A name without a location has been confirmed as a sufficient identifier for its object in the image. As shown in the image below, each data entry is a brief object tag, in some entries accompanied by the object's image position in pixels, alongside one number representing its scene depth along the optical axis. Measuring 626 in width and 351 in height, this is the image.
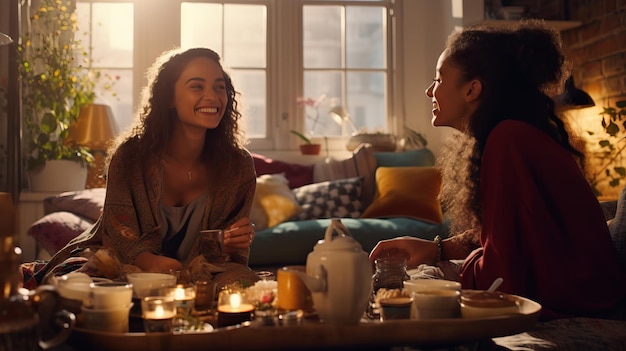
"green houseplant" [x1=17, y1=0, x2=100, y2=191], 4.43
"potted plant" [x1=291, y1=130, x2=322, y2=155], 4.80
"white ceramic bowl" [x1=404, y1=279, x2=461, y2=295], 1.42
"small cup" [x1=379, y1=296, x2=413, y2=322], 1.34
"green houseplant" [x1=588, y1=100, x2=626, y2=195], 4.16
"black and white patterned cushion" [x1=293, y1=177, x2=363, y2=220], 4.06
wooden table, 1.19
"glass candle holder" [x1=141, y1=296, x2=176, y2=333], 1.23
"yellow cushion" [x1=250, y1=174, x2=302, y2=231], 3.83
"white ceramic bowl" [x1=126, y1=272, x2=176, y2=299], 1.42
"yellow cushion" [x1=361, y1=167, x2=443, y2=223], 3.99
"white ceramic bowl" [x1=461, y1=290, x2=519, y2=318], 1.32
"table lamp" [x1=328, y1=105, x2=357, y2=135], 4.89
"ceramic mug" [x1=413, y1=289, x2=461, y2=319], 1.34
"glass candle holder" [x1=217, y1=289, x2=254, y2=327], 1.35
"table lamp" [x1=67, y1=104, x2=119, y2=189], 4.35
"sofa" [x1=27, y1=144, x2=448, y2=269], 3.63
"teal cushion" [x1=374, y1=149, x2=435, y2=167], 4.50
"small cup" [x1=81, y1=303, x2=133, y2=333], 1.25
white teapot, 1.25
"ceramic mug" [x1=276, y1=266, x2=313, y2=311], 1.41
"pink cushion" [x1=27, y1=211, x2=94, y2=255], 3.47
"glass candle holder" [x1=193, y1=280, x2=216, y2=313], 1.50
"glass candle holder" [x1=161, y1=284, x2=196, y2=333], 1.29
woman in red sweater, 1.61
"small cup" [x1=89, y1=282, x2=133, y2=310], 1.26
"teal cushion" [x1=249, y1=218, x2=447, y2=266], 3.63
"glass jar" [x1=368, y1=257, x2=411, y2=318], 1.64
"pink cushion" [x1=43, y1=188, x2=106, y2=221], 3.71
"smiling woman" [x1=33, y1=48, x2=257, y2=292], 2.25
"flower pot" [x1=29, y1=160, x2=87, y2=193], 4.36
